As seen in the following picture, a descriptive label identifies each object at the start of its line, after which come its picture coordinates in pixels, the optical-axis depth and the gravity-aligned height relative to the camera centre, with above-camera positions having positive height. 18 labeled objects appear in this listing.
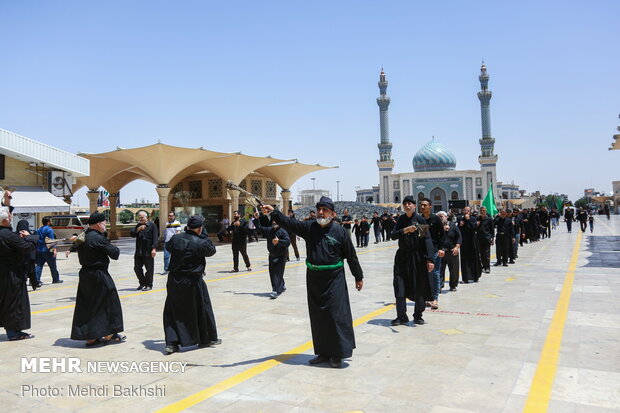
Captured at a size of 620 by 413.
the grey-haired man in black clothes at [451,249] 7.43 -0.59
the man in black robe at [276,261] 7.73 -0.74
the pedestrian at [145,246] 8.51 -0.47
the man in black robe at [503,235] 11.41 -0.60
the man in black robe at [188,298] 4.62 -0.81
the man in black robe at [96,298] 4.79 -0.81
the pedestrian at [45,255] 9.62 -0.67
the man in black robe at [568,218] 26.00 -0.47
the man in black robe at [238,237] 10.81 -0.45
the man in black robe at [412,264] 5.56 -0.63
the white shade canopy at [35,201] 17.34 +0.89
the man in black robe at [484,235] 9.76 -0.49
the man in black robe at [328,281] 4.09 -0.61
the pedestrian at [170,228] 9.70 -0.17
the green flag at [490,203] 16.95 +0.33
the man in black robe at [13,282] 5.07 -0.65
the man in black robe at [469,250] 8.91 -0.74
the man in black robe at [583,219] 24.86 -0.52
